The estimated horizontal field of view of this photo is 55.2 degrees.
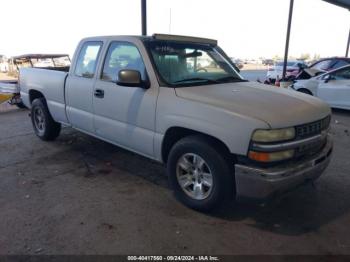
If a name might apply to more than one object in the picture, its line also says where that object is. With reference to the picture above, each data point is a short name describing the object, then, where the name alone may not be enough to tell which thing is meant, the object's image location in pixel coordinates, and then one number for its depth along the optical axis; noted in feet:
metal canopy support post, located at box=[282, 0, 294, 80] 48.01
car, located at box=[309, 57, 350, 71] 41.60
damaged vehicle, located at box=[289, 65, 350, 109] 31.04
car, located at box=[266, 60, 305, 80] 62.49
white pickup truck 10.19
